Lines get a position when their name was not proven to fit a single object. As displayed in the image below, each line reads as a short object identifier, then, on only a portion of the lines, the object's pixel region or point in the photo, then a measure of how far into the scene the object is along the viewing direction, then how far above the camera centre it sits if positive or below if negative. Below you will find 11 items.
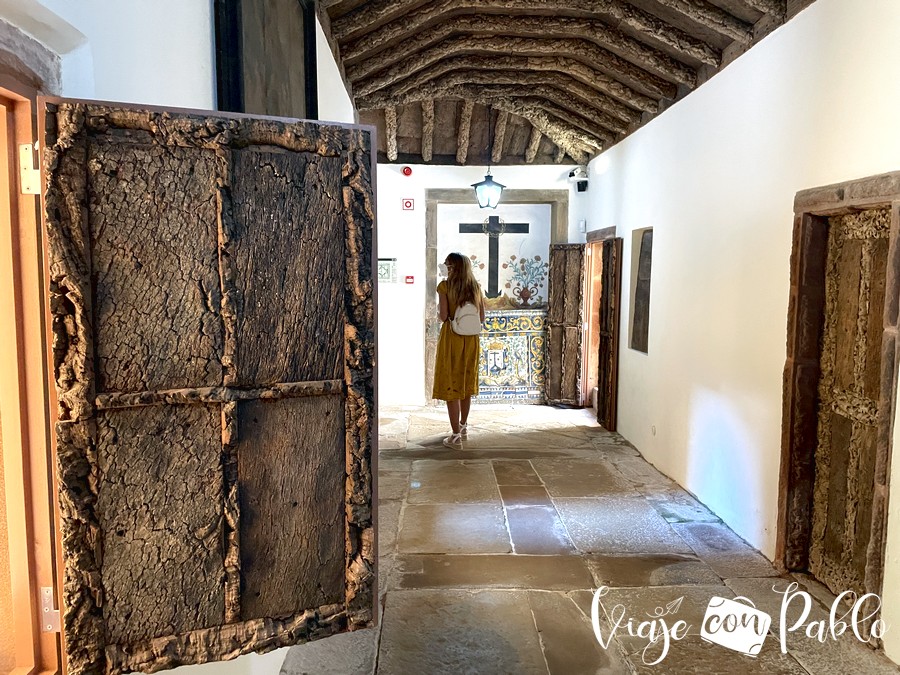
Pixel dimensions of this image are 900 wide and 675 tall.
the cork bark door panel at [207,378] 1.25 -0.20
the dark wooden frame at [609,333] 6.11 -0.47
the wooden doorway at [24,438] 1.29 -0.33
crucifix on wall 8.09 +0.72
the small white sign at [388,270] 7.57 +0.19
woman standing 5.60 -0.55
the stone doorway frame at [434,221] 7.62 +0.81
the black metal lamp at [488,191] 6.84 +1.05
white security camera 7.43 +1.32
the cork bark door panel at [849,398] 2.81 -0.52
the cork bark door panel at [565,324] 7.45 -0.46
